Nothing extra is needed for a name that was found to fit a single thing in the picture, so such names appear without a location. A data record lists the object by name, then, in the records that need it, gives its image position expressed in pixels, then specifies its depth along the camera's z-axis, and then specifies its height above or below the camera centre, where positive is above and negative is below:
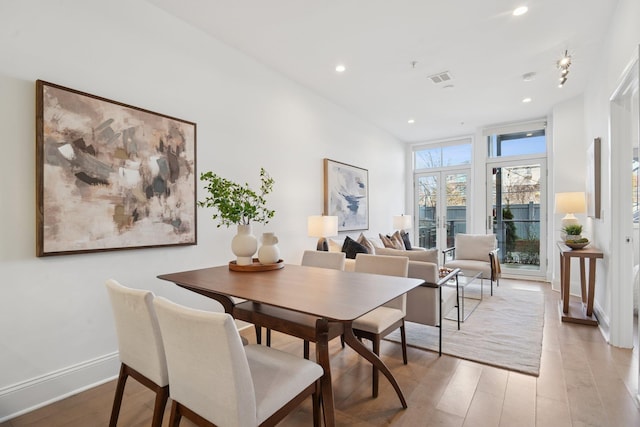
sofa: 2.76 -0.71
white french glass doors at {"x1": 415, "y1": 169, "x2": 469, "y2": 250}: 6.85 +0.13
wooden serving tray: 2.22 -0.39
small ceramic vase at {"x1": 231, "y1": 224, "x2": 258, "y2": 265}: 2.28 -0.23
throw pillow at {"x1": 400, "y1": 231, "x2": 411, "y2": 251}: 5.60 -0.51
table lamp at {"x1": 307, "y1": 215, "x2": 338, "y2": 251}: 3.88 -0.19
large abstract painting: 2.01 +0.28
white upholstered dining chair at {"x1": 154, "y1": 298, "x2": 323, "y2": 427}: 1.12 -0.66
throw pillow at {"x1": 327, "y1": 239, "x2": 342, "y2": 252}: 4.16 -0.45
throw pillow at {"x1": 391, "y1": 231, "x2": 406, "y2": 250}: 5.18 -0.48
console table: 3.34 -0.89
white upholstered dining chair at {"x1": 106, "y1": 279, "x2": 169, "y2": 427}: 1.42 -0.60
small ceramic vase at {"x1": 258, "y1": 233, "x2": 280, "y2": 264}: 2.33 -0.28
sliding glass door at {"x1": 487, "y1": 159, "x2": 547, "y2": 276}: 5.84 -0.03
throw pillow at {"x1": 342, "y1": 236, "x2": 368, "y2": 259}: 3.83 -0.45
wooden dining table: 1.46 -0.42
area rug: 2.62 -1.23
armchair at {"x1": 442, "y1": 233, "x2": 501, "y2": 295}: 4.59 -0.70
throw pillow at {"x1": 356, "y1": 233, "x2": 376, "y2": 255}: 4.38 -0.42
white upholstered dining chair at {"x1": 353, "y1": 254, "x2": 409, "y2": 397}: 2.15 -0.75
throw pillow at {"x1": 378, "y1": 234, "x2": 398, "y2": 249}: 4.96 -0.48
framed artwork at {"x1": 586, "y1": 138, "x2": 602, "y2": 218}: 3.47 +0.38
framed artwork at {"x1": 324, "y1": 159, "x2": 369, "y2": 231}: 4.62 +0.29
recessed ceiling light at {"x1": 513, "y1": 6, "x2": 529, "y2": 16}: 2.68 +1.74
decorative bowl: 3.47 -0.36
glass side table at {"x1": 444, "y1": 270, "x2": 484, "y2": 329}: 3.62 -1.01
